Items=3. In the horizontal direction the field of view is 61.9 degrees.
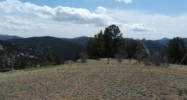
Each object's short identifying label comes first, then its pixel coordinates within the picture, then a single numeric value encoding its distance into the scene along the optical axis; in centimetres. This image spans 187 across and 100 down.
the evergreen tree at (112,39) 3451
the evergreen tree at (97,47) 3376
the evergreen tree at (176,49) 3234
